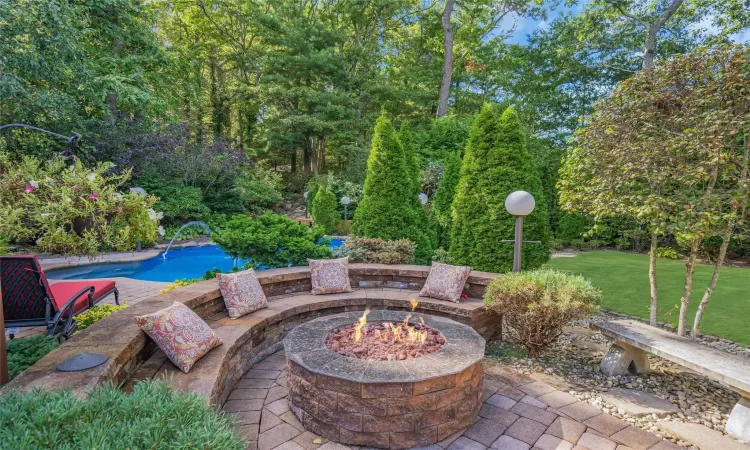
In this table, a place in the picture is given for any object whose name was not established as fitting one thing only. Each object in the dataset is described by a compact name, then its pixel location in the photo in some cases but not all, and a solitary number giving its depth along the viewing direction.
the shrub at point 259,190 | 15.62
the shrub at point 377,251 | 5.78
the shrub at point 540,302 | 3.65
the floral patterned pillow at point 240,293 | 3.96
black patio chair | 3.36
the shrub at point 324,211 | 13.27
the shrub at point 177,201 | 11.79
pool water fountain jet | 11.29
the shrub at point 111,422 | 1.54
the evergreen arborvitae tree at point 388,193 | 6.68
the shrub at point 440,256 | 7.08
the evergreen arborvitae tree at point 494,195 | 5.94
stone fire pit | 2.51
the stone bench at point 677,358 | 2.73
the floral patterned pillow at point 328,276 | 4.79
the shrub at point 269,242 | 5.20
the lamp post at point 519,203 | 4.43
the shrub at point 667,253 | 10.06
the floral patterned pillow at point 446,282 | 4.55
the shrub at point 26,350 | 2.73
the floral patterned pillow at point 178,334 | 2.81
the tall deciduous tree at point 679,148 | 3.41
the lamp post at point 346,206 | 13.38
